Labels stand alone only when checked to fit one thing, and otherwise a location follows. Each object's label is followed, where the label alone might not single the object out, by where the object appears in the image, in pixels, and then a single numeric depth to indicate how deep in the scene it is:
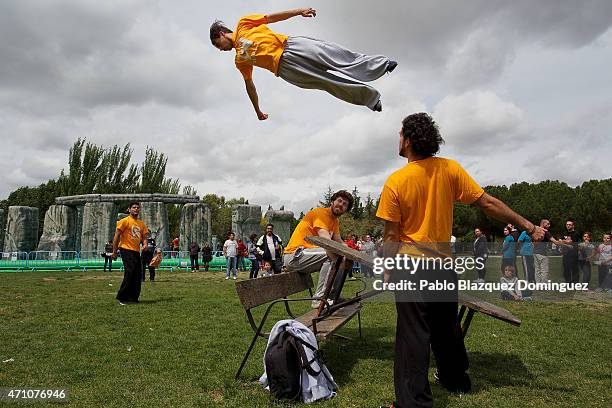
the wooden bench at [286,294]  4.36
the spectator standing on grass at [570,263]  11.23
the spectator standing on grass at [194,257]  22.49
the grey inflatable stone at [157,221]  28.98
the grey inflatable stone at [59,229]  30.62
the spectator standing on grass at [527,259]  10.52
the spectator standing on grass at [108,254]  21.45
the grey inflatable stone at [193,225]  29.25
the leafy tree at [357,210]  48.93
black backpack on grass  3.88
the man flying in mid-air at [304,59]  4.27
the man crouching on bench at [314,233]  6.03
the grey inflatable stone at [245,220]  27.03
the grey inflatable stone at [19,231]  29.70
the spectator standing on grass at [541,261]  9.89
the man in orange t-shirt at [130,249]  9.51
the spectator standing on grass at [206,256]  23.11
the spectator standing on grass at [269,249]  13.41
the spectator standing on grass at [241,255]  20.91
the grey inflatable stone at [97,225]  29.25
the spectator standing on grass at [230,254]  17.36
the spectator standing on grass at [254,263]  16.52
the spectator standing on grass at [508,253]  10.70
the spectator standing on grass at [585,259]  11.74
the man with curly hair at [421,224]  3.30
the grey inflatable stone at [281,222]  25.61
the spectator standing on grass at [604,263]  12.29
